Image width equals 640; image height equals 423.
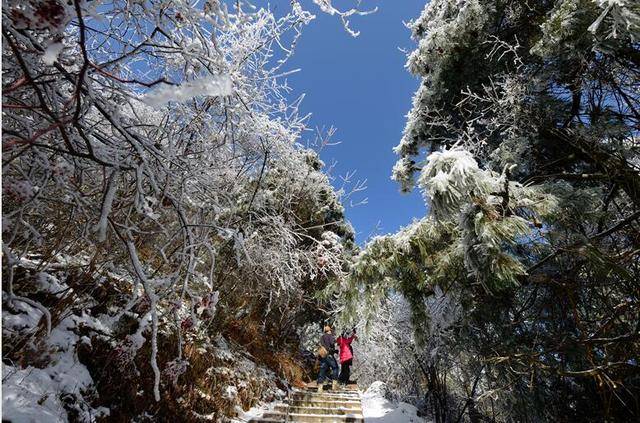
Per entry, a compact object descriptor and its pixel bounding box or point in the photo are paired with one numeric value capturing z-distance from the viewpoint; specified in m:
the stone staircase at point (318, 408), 6.34
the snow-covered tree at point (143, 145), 1.38
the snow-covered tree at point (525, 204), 2.75
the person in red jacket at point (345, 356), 9.50
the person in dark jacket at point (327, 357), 9.16
